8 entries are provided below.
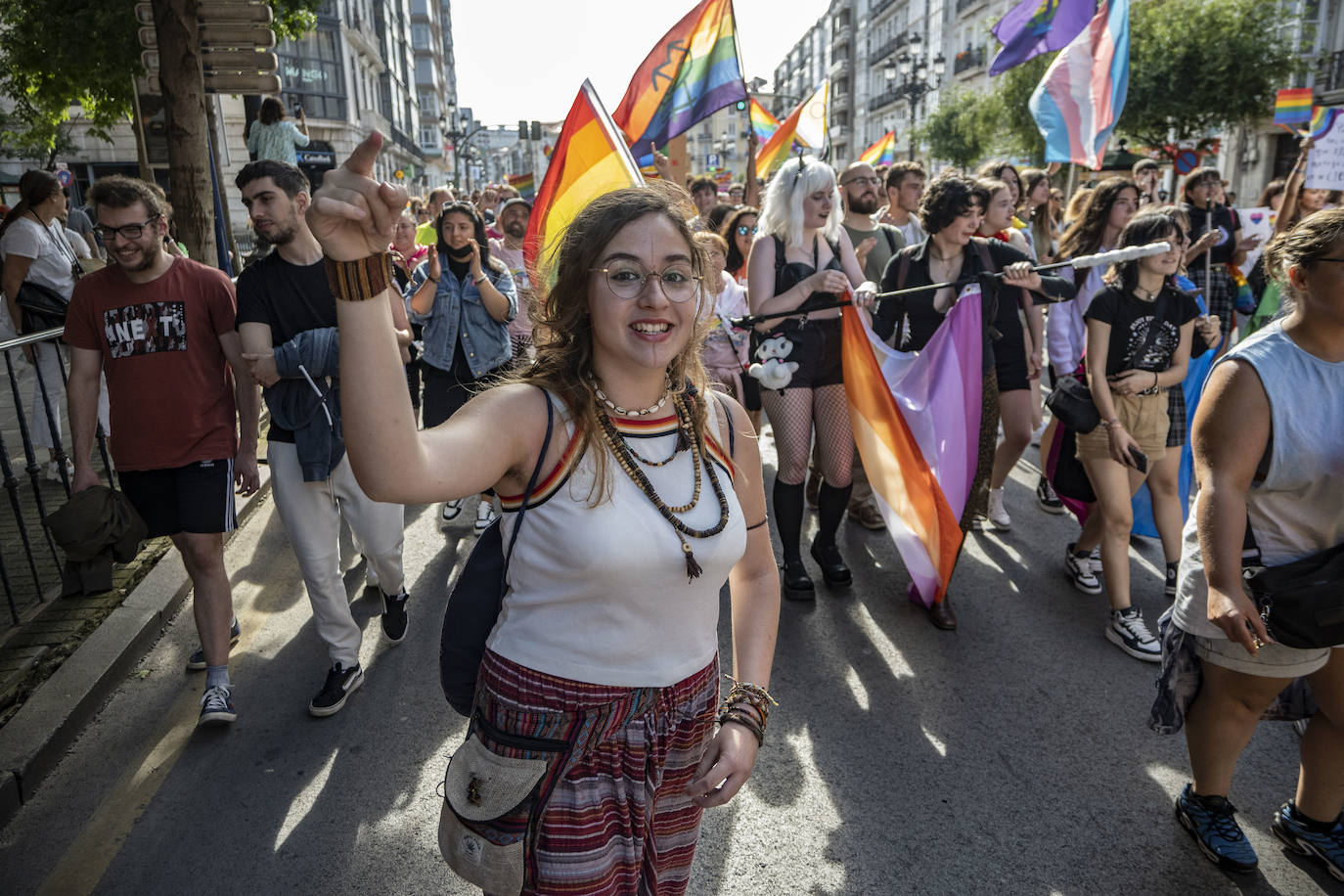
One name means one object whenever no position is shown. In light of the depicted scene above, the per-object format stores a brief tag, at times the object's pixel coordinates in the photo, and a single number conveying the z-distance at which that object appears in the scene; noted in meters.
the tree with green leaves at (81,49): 10.97
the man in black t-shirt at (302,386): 3.53
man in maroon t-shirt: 3.38
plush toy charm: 4.44
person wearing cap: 7.20
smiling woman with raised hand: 1.58
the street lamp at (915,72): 27.38
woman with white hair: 4.52
